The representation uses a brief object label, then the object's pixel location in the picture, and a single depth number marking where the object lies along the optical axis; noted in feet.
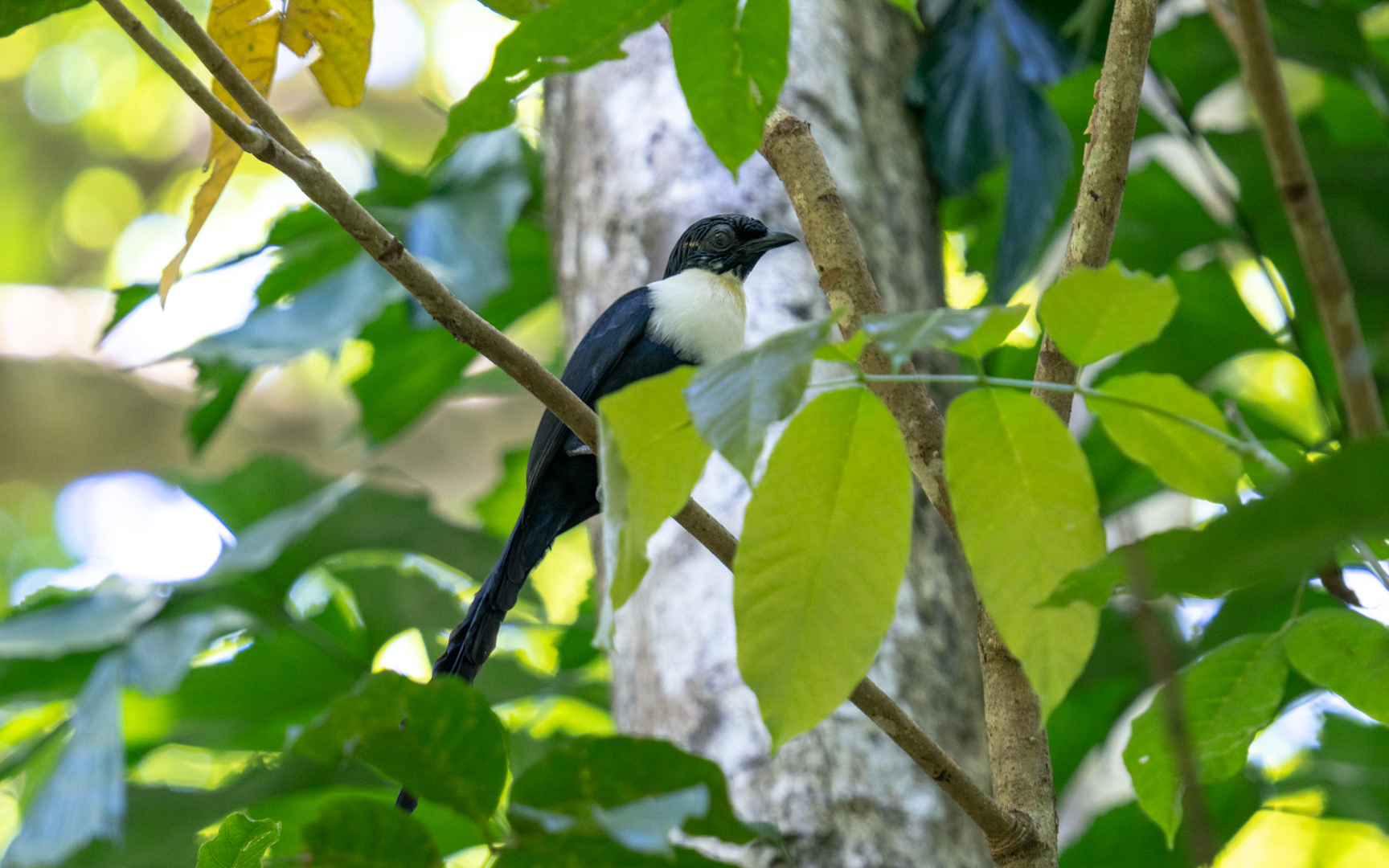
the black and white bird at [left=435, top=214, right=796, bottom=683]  47.36
